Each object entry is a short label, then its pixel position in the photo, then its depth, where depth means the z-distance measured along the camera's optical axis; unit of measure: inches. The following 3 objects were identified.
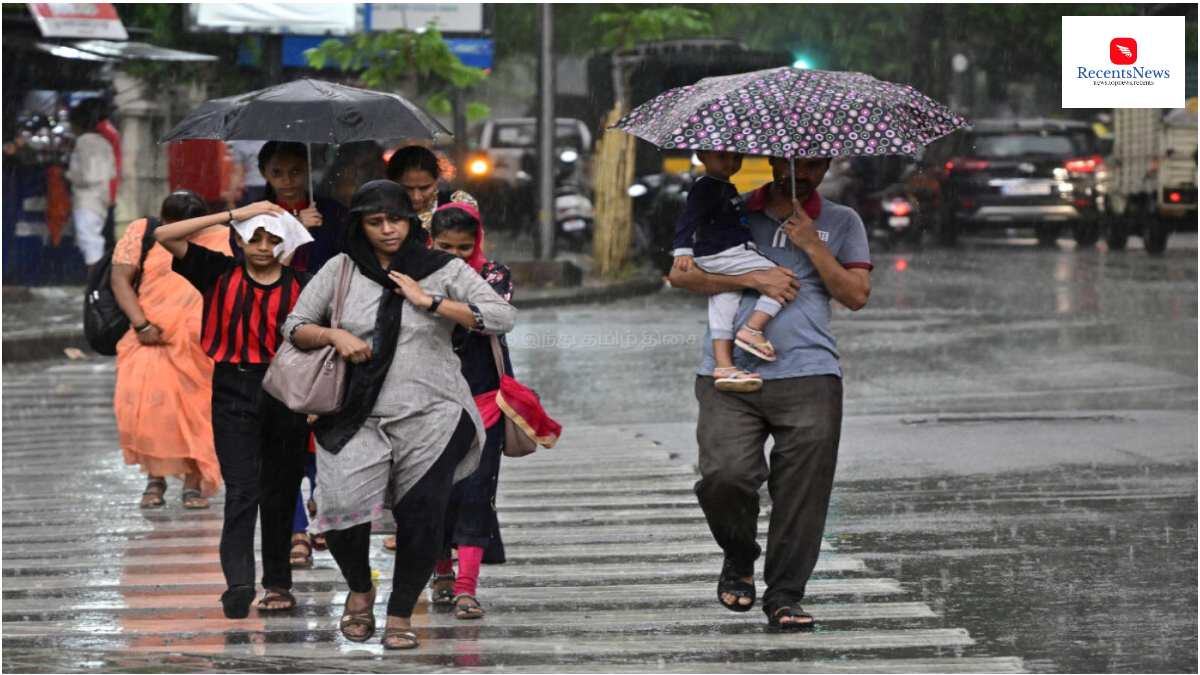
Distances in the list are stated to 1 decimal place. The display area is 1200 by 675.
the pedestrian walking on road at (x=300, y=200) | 632.4
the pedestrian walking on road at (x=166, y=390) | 818.8
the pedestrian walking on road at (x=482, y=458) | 585.9
